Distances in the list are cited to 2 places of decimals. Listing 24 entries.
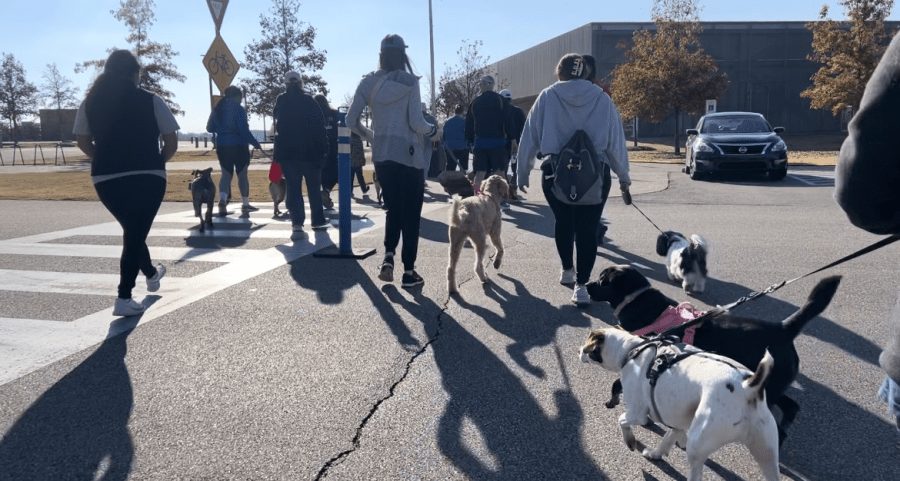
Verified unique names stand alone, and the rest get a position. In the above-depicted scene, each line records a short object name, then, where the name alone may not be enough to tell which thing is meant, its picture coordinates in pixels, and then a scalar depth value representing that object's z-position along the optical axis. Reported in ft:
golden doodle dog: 21.01
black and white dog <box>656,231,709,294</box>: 19.93
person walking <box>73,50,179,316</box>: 18.17
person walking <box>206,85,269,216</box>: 35.76
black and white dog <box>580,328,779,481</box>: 8.36
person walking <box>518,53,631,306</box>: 18.83
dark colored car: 54.70
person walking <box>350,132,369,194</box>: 44.00
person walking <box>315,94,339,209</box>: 37.65
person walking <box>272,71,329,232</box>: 30.50
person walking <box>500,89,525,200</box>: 36.14
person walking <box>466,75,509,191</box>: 35.73
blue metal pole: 24.93
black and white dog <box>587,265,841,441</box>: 10.38
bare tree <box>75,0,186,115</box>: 143.33
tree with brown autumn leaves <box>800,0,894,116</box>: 97.76
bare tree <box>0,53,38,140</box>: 207.92
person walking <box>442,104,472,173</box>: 43.73
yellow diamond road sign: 36.24
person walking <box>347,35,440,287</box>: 20.86
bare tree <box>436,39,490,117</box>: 154.20
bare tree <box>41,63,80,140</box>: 235.40
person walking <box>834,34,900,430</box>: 5.06
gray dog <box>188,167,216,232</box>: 33.17
